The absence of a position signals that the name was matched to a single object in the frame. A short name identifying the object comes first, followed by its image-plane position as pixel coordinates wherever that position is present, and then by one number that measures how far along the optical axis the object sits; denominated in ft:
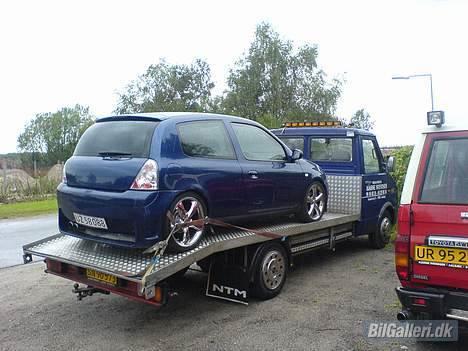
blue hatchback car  14.76
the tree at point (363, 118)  174.00
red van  12.37
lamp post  53.24
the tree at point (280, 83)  118.62
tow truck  14.71
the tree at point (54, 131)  245.45
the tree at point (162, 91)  150.61
